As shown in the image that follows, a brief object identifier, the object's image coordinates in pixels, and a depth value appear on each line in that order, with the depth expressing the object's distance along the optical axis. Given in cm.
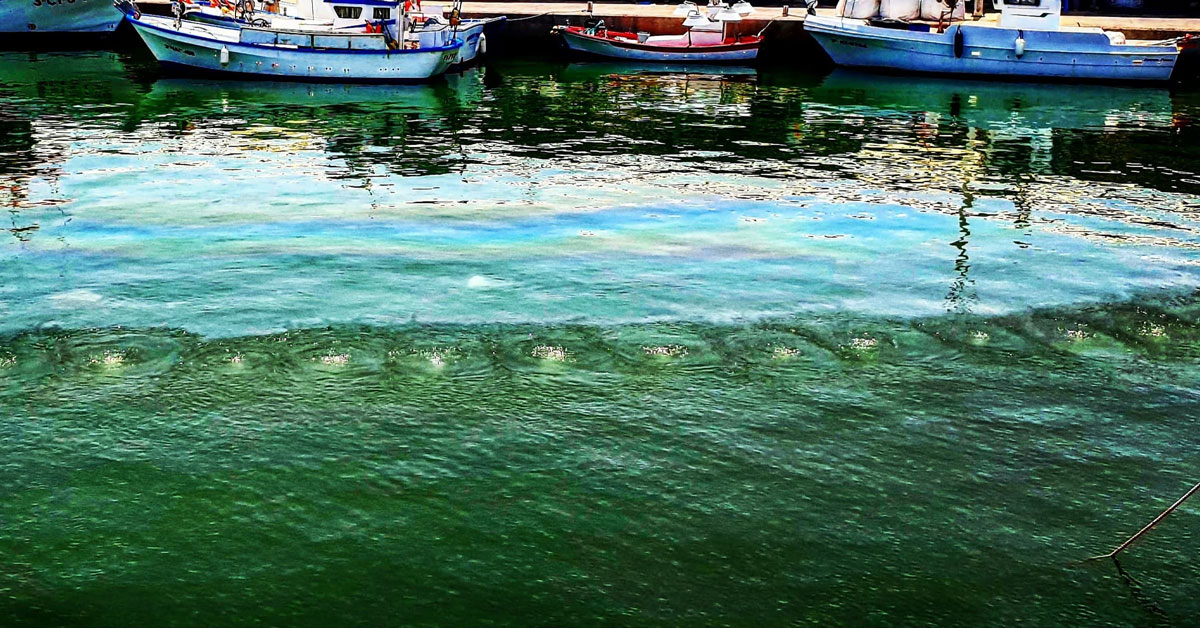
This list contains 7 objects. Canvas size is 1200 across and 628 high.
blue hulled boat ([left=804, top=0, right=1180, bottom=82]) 2986
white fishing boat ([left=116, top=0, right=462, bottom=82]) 2864
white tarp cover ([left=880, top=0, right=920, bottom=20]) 3347
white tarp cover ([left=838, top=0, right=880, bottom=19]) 3347
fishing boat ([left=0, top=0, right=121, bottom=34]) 3484
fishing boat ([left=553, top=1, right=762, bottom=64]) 3316
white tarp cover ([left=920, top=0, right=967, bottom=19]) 3369
